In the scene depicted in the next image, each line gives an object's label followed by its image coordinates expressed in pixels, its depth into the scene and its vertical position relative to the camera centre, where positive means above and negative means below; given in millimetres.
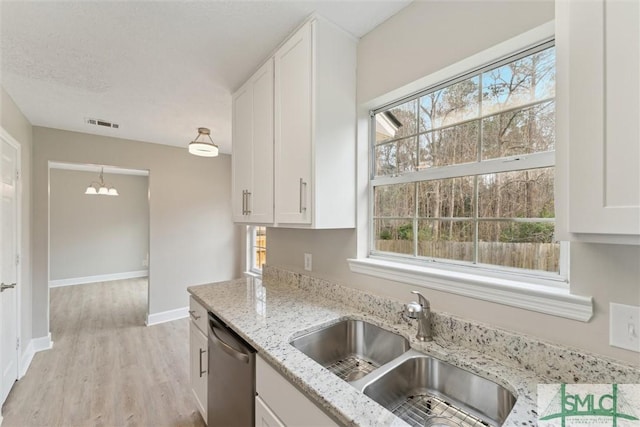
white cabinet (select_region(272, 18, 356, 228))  1428 +471
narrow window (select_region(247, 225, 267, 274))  4176 -568
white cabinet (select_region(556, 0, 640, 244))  603 +219
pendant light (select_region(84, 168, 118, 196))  4875 +432
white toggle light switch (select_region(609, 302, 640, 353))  786 -330
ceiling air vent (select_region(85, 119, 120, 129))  2885 +970
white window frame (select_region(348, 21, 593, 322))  933 -258
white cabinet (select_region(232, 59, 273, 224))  1734 +441
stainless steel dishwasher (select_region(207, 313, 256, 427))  1180 -788
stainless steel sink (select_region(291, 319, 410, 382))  1271 -653
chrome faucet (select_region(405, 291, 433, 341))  1157 -438
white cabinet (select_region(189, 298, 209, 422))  1716 -989
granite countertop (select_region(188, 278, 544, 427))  770 -538
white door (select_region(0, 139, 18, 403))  2066 -431
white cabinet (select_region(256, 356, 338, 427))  872 -670
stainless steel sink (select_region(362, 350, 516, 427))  918 -656
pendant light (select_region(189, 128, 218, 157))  2482 +593
